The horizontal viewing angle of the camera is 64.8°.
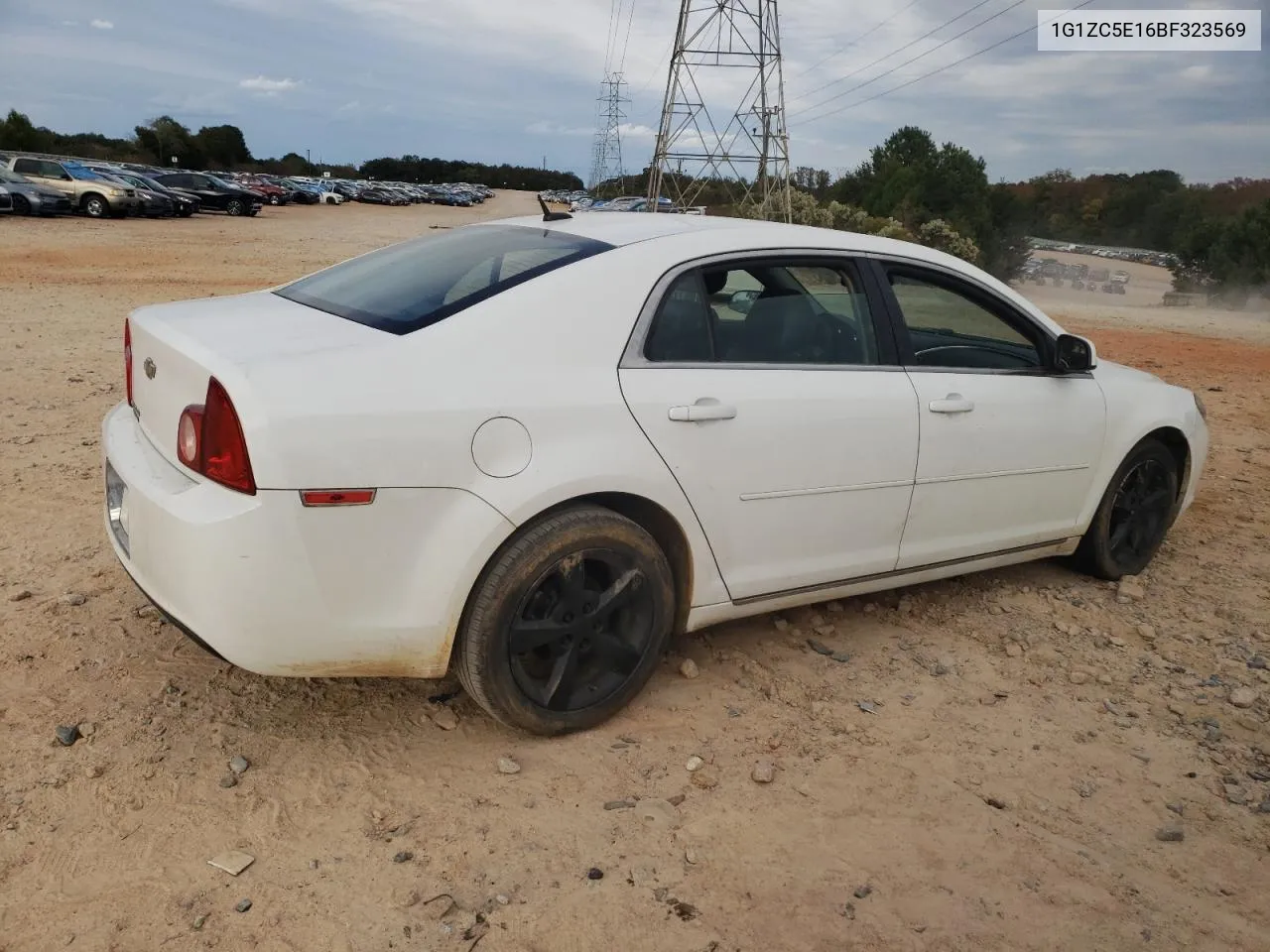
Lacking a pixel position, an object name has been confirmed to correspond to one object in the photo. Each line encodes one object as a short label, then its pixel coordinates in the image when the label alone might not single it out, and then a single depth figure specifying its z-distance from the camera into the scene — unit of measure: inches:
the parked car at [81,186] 1167.6
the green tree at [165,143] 3213.6
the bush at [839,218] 1238.4
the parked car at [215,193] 1509.6
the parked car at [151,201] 1239.5
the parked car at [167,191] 1322.6
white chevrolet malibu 104.0
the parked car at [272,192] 2080.5
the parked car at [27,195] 1077.1
